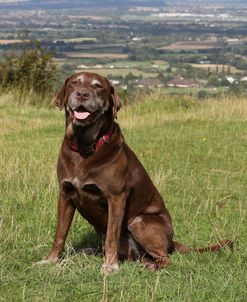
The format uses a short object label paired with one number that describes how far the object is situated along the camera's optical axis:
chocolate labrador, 8.28
